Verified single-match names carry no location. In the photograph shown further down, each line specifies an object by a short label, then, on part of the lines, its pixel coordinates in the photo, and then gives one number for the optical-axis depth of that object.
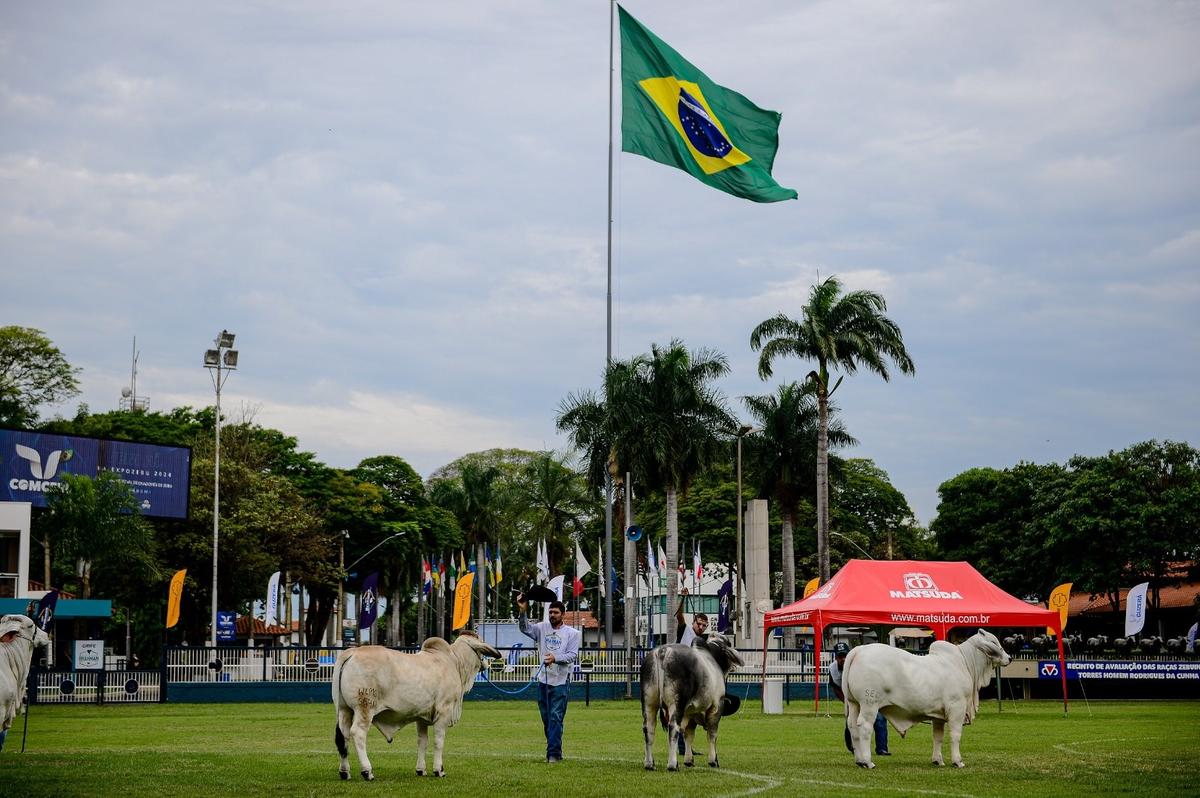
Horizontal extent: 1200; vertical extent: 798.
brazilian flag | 28.06
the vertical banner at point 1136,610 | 38.84
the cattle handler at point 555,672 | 16.62
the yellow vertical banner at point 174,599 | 45.22
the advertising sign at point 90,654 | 44.75
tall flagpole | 38.38
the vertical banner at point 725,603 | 53.19
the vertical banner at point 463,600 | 45.62
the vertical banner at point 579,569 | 59.45
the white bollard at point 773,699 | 33.41
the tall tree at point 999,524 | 71.94
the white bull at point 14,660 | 14.83
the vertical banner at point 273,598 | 56.00
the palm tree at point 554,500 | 83.88
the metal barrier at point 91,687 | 37.47
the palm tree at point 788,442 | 63.44
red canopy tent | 32.53
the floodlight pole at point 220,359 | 57.44
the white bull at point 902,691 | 16.00
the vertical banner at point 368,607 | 49.41
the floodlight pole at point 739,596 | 60.84
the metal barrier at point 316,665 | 40.25
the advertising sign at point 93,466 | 58.94
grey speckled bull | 15.33
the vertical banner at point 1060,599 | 35.44
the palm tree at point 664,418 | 46.69
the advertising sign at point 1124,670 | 41.25
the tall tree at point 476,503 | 93.62
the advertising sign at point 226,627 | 72.06
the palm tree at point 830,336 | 53.09
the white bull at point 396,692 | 14.14
